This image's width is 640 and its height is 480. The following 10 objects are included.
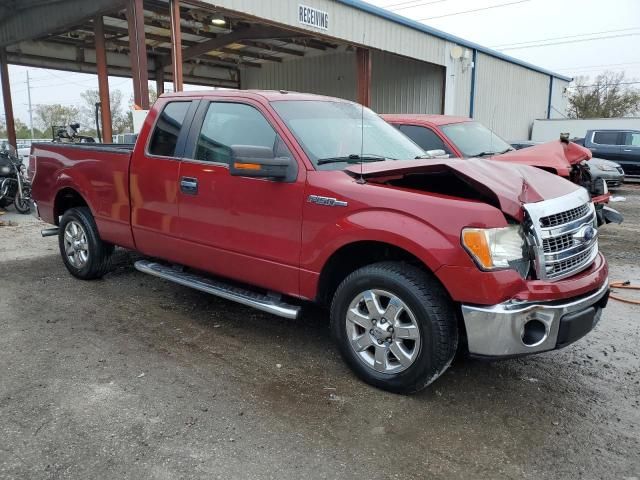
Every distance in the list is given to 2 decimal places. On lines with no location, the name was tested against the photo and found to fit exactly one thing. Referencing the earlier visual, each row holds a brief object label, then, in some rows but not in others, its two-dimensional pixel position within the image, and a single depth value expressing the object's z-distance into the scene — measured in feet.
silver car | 45.81
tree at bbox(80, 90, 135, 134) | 144.16
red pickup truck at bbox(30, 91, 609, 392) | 9.73
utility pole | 172.90
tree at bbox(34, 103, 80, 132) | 166.40
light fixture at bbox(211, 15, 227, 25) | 45.61
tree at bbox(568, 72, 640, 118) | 127.85
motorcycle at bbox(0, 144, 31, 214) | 33.91
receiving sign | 39.91
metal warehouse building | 38.70
